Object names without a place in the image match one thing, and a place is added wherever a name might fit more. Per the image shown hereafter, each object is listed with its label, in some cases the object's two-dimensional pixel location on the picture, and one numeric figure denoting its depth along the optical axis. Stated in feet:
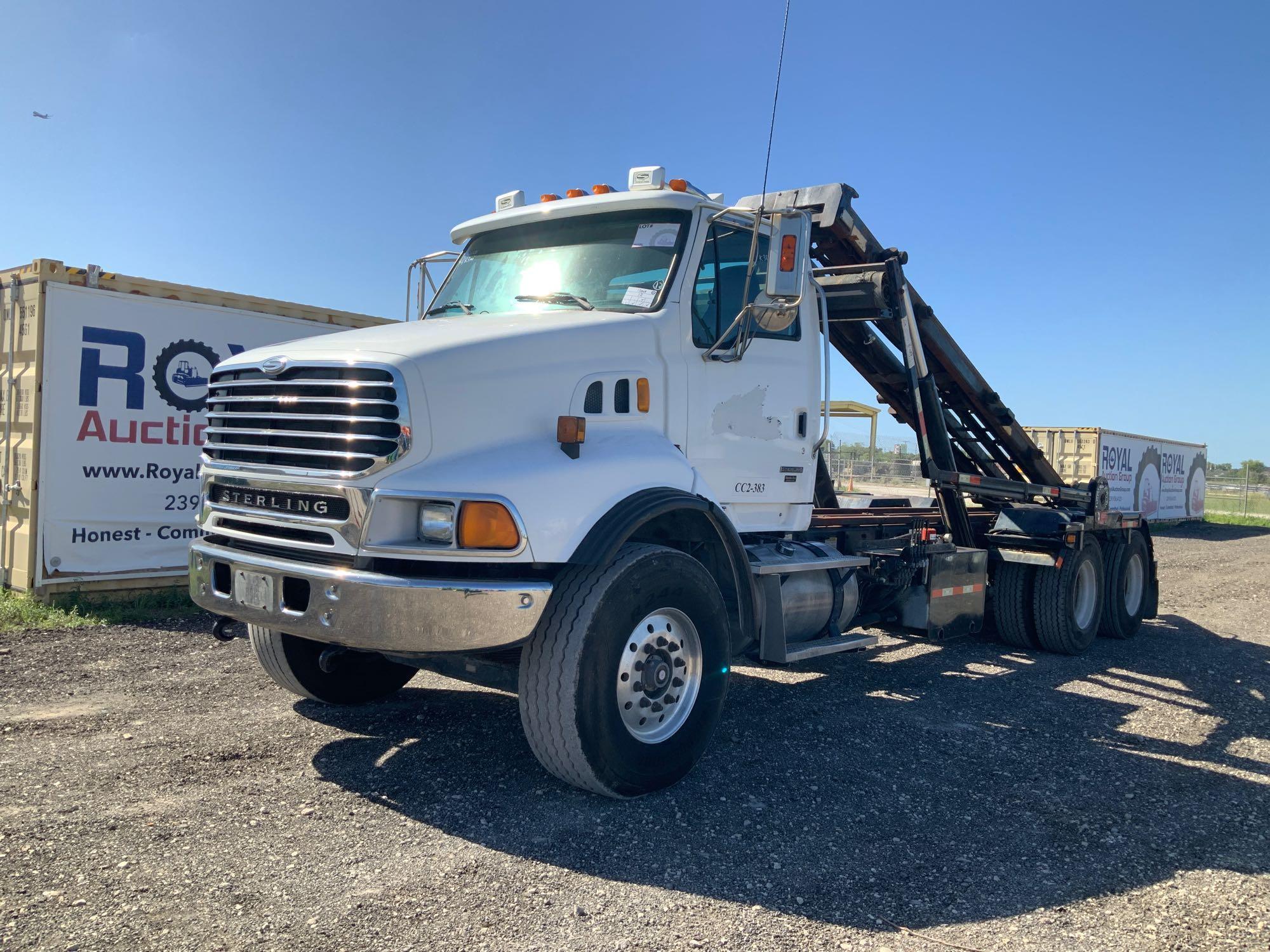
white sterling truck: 13.17
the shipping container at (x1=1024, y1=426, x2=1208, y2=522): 84.43
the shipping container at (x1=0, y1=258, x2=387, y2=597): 28.32
